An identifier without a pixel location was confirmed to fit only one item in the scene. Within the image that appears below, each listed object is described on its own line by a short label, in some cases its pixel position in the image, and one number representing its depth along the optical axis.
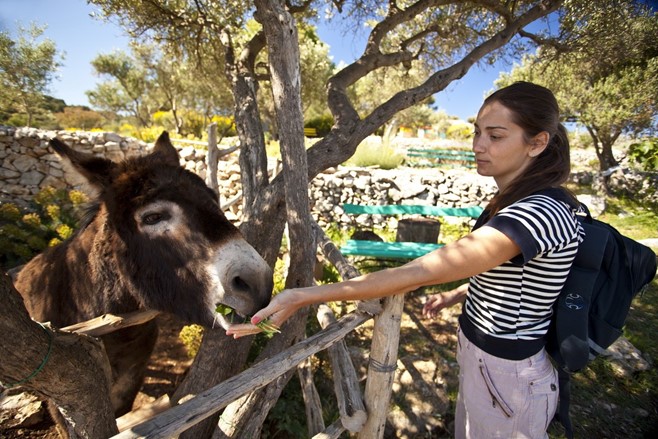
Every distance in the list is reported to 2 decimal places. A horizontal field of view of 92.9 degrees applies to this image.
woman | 1.25
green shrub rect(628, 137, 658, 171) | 5.87
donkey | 1.68
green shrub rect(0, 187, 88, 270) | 5.28
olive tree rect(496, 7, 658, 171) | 10.30
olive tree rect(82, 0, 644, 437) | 2.23
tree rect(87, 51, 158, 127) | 21.66
